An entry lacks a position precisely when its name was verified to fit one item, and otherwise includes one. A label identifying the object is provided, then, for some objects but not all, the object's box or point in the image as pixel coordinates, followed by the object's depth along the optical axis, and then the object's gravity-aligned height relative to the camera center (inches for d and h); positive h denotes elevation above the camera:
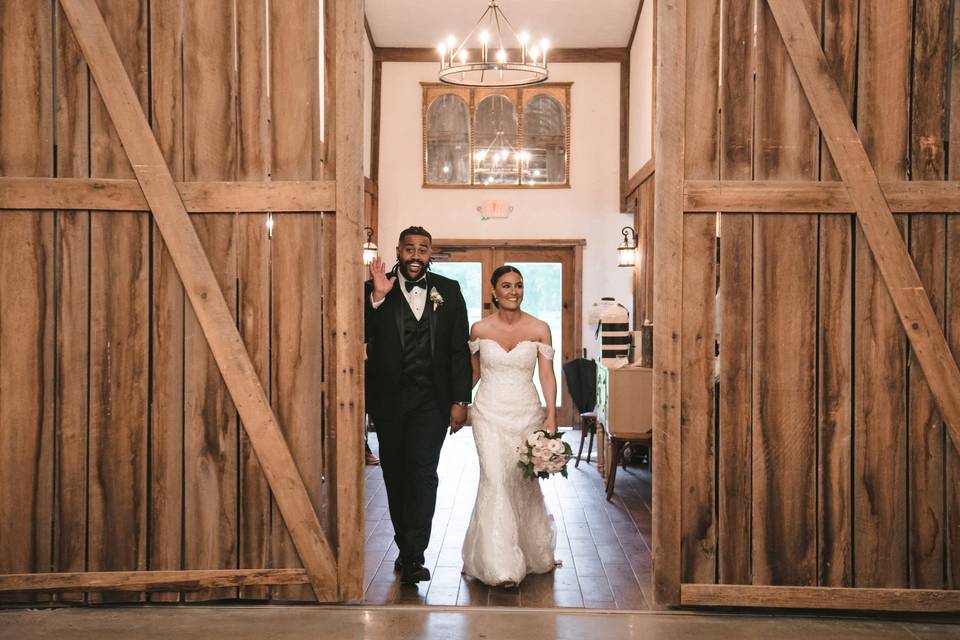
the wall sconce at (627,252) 407.5 +25.3
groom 185.5 -14.4
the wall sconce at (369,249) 404.6 +25.7
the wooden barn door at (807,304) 161.6 +1.0
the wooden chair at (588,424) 332.2 -42.7
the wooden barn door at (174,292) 163.3 +2.5
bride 190.1 -23.8
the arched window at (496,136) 455.5 +86.0
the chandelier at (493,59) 295.0 +94.0
